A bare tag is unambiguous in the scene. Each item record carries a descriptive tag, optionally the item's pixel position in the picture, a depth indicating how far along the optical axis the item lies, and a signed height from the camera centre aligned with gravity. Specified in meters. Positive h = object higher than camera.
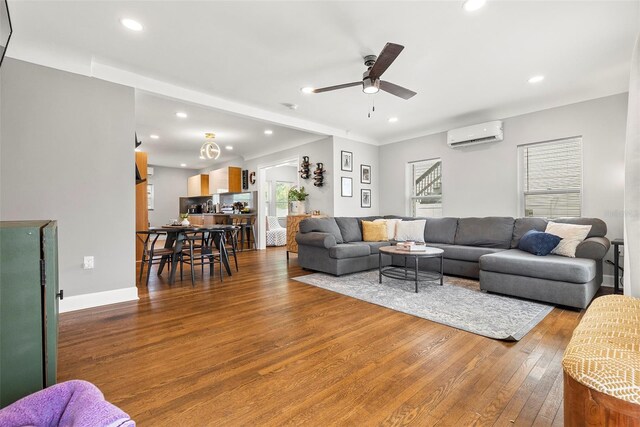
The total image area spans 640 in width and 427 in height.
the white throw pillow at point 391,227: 5.34 -0.31
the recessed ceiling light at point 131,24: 2.43 +1.62
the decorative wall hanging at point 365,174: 6.34 +0.82
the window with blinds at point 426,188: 5.77 +0.46
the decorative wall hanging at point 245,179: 8.33 +0.94
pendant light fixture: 5.52 +1.19
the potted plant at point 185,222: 4.77 -0.18
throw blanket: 0.73 -0.54
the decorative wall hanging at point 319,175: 6.01 +0.75
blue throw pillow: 3.40 -0.40
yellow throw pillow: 5.13 -0.38
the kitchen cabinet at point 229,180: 8.37 +0.94
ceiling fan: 2.40 +1.29
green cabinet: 0.86 -0.30
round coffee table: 3.54 -0.91
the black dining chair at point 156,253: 4.01 -0.58
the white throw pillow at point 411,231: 5.06 -0.37
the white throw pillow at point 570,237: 3.36 -0.34
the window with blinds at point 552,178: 4.19 +0.47
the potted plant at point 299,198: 6.41 +0.30
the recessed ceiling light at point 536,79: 3.48 +1.59
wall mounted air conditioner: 4.64 +1.27
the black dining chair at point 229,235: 4.58 -0.48
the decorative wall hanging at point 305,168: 6.36 +0.96
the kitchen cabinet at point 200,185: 9.65 +0.90
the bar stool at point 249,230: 7.80 -0.51
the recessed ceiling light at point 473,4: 2.16 +1.56
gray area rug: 2.49 -0.99
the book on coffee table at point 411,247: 3.74 -0.50
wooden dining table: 4.24 -0.40
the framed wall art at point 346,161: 5.93 +1.04
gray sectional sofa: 2.92 -0.57
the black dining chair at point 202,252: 4.05 -0.64
